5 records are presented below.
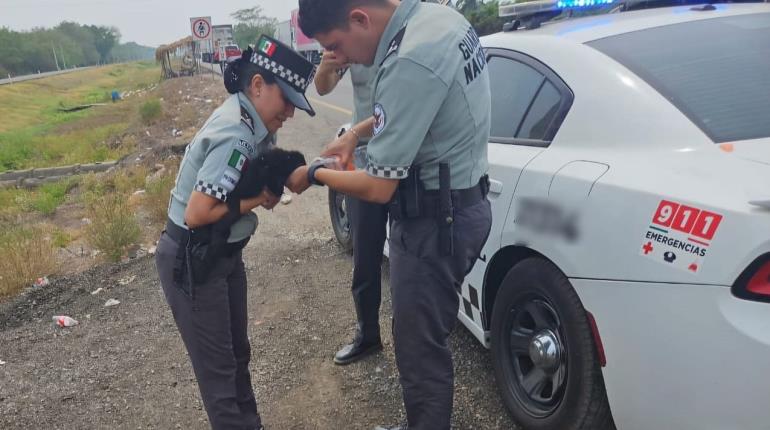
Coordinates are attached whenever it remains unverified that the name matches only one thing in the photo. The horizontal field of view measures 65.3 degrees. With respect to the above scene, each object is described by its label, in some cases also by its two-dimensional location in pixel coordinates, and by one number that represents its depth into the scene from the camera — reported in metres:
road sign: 19.92
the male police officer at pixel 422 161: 1.76
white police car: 1.56
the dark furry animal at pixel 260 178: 1.97
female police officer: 1.94
